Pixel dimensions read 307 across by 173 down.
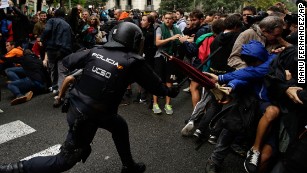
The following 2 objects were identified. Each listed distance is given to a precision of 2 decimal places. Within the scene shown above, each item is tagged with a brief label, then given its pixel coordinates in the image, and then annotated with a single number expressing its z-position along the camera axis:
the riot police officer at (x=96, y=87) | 2.59
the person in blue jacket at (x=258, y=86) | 2.98
